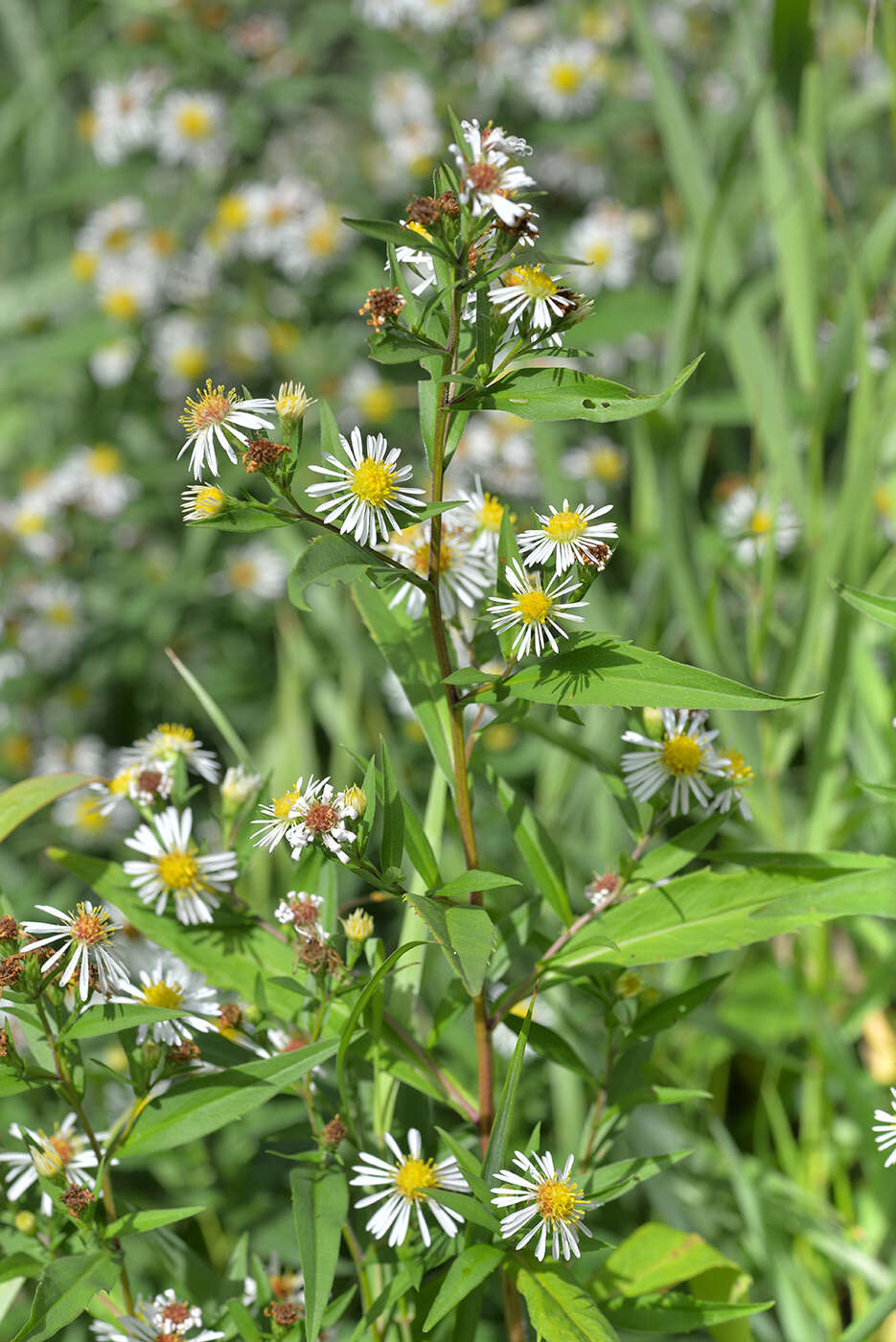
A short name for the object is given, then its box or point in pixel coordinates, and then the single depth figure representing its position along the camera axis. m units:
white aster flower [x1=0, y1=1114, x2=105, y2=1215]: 0.84
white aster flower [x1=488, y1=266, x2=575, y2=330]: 0.83
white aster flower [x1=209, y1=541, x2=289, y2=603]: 1.71
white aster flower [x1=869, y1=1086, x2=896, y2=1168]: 0.83
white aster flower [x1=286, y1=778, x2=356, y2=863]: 0.83
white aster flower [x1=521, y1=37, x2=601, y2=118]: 1.89
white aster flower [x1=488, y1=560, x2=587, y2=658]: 0.84
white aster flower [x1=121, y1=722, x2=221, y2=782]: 0.90
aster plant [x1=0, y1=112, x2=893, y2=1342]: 0.83
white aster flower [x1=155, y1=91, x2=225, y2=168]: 1.78
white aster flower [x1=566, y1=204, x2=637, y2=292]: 1.80
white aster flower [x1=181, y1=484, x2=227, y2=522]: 0.82
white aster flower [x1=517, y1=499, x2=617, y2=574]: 0.83
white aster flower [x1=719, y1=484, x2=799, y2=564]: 1.34
